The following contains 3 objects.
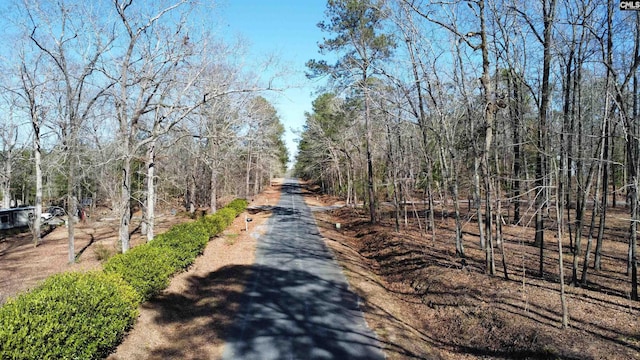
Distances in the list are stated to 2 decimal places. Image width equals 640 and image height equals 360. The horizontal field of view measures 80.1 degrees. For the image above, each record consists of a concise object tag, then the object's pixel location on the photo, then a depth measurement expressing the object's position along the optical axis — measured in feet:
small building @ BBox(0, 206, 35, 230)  83.97
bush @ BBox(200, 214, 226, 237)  50.09
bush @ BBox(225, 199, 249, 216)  79.92
